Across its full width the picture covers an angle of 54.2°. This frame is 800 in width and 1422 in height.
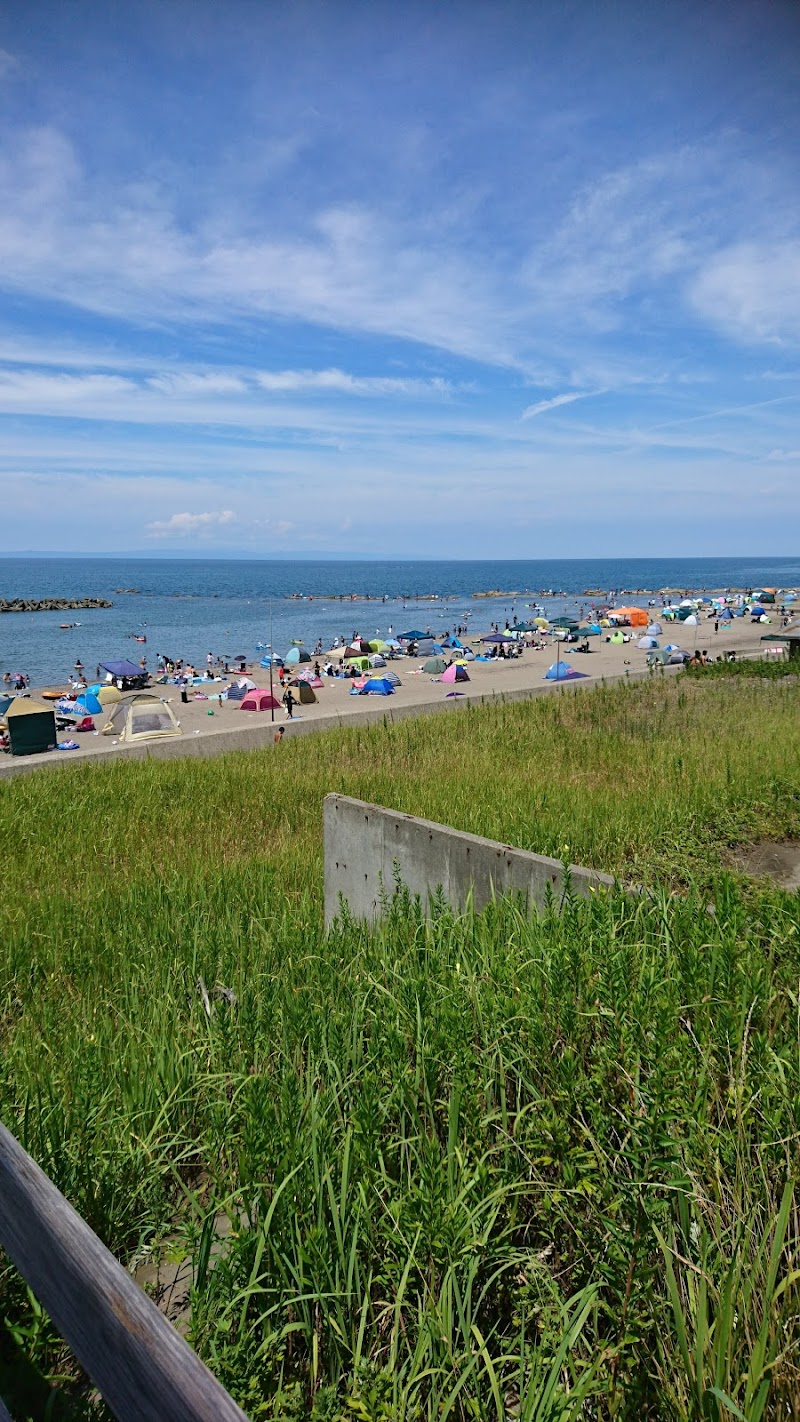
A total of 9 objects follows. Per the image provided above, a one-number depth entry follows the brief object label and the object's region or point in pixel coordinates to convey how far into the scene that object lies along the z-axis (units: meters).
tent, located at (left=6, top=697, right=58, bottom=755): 23.52
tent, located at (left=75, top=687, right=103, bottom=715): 33.22
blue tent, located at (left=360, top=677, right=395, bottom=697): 36.19
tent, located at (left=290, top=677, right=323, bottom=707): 34.31
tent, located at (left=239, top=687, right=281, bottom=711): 31.69
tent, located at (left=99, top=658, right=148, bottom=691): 41.44
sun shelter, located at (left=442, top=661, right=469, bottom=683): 37.75
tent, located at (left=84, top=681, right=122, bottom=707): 35.75
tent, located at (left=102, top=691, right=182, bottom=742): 25.42
